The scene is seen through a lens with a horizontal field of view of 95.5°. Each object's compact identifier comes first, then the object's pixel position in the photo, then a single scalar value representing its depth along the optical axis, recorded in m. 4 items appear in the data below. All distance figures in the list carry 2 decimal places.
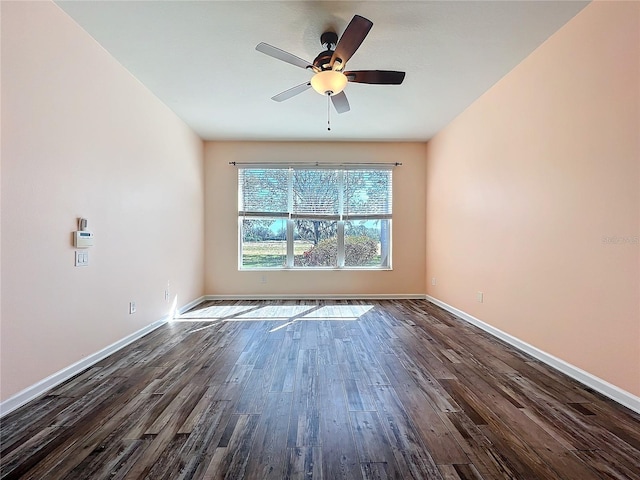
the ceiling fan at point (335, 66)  2.09
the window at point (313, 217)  5.06
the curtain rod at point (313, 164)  4.97
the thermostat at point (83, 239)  2.27
